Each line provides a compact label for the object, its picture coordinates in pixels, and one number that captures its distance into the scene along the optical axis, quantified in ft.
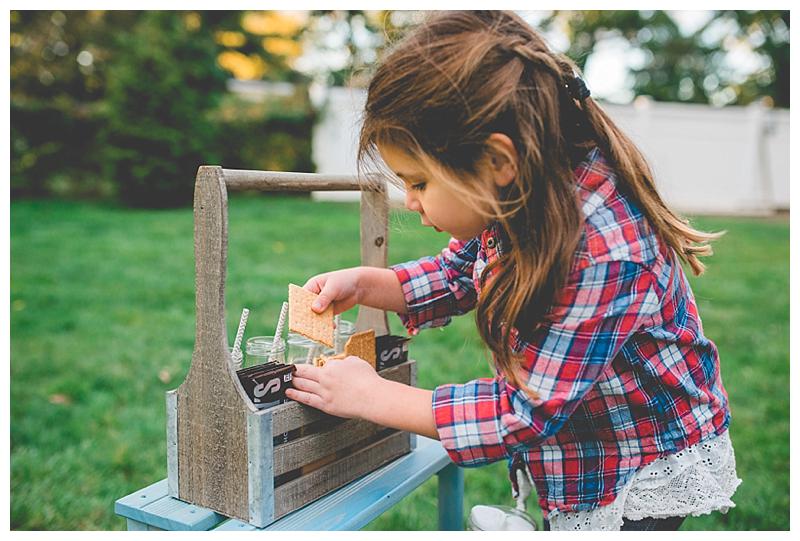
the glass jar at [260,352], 4.47
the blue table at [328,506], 4.00
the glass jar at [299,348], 4.72
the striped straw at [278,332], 4.29
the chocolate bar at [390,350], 4.72
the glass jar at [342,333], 4.90
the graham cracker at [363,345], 4.35
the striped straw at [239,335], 4.19
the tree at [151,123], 24.58
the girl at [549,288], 3.67
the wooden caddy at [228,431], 3.83
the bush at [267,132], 28.91
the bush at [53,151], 29.40
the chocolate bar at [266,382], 3.94
